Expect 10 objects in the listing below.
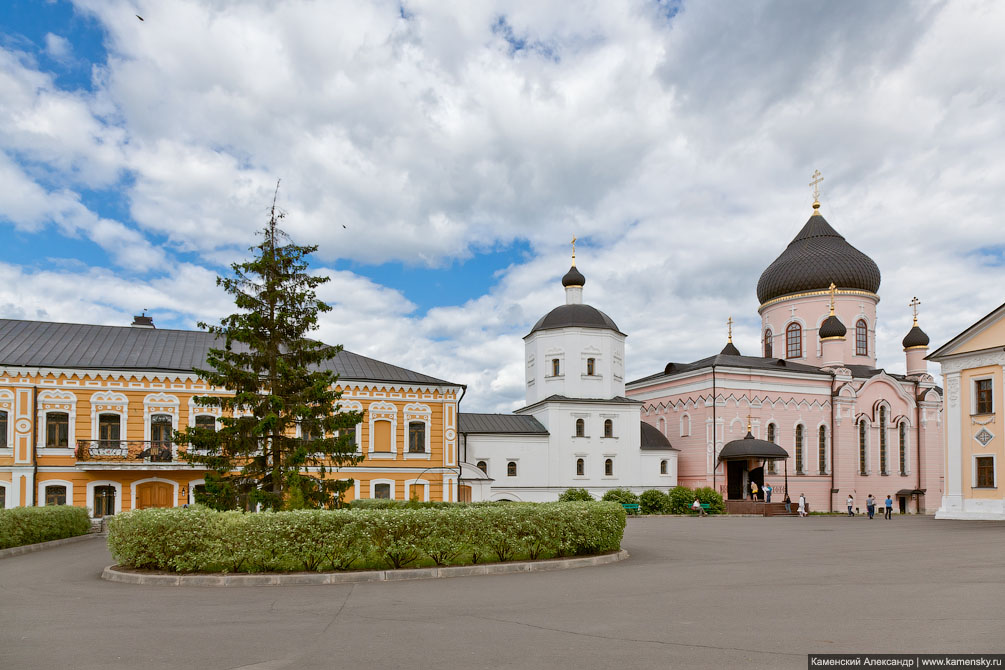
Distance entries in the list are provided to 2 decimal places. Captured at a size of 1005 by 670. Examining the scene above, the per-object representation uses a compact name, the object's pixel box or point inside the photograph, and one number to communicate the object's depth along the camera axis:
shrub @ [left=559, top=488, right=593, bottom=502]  39.69
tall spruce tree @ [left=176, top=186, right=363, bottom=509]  19.03
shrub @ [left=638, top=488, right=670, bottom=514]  40.81
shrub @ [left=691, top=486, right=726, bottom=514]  41.81
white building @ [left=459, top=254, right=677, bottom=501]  42.78
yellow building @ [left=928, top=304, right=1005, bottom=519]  32.56
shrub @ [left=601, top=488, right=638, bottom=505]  41.03
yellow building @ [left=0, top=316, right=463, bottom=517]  29.98
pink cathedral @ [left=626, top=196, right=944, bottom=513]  47.69
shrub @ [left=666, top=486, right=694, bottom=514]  41.34
